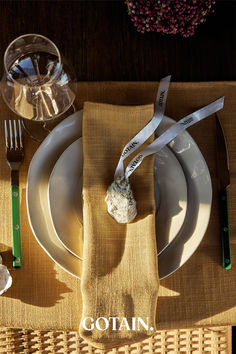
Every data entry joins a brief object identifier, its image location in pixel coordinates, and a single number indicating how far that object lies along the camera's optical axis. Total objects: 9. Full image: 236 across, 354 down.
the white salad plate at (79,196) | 0.71
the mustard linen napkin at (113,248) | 0.66
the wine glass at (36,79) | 0.67
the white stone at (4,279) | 0.73
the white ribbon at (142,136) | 0.69
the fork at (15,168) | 0.74
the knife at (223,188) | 0.76
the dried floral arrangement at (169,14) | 0.76
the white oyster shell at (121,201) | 0.67
